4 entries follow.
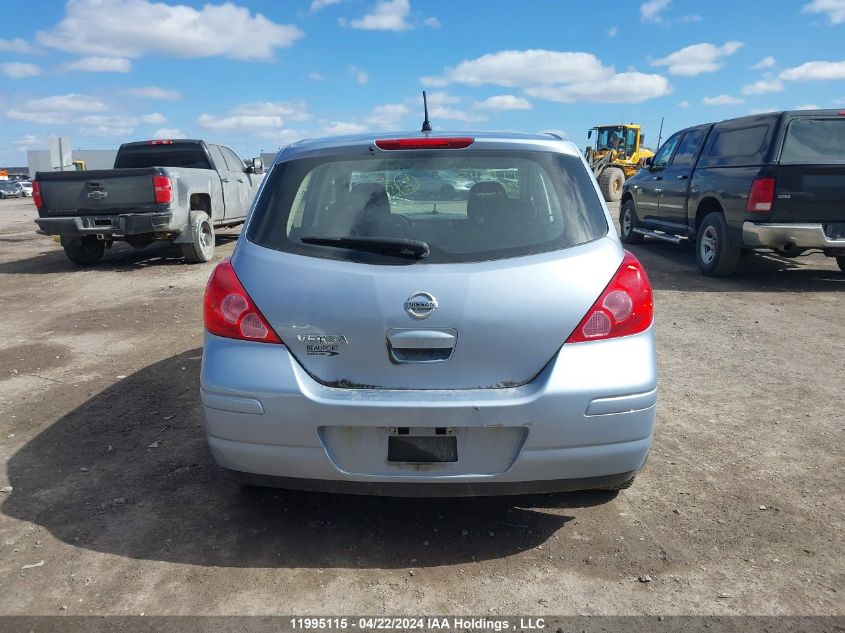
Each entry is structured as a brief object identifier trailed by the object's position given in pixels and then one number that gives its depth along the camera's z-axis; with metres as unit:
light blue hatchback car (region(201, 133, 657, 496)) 2.59
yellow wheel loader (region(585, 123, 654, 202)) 22.38
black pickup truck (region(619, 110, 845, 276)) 7.93
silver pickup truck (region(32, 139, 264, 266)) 9.91
